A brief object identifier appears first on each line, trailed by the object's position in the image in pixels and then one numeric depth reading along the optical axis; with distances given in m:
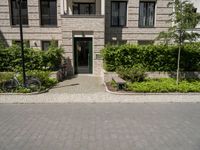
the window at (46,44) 12.23
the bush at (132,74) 8.43
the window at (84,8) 12.19
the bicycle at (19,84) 7.17
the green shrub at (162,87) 7.16
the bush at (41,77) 7.85
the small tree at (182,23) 7.31
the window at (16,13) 11.79
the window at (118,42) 12.23
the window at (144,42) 12.37
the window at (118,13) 12.04
